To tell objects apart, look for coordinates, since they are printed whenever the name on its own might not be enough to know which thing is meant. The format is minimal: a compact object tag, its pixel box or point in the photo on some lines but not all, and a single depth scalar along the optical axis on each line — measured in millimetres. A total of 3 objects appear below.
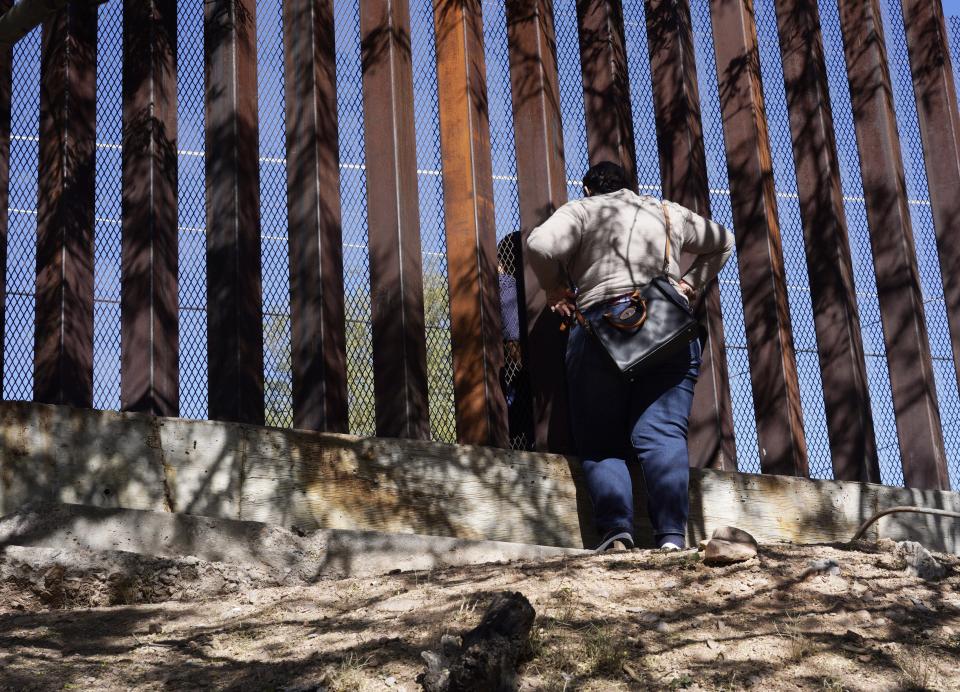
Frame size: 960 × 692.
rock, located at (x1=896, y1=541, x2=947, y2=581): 4109
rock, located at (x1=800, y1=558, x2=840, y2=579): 4004
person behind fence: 5617
